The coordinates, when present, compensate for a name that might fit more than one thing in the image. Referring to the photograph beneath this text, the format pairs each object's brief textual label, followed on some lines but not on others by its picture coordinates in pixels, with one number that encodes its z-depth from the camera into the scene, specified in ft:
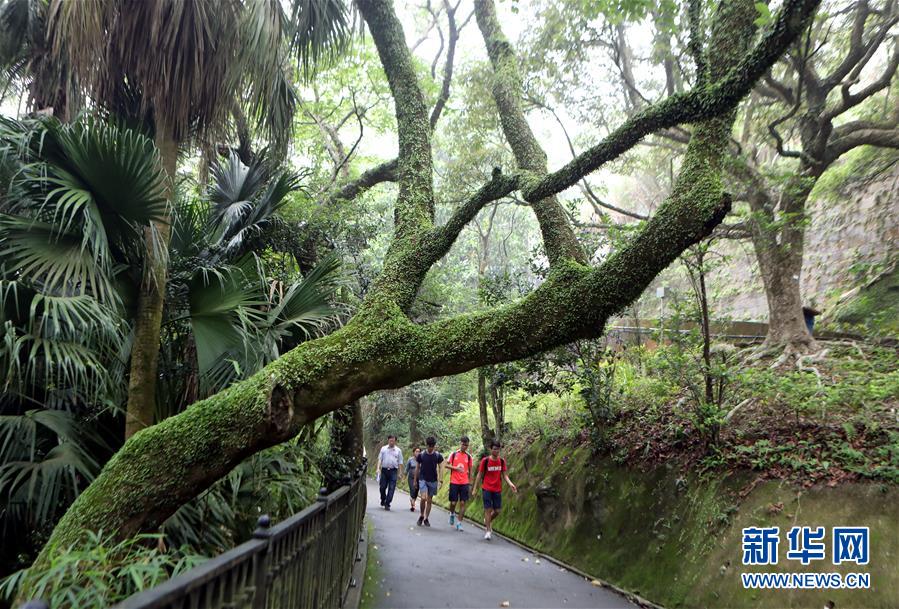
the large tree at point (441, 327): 12.64
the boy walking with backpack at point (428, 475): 36.27
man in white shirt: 40.40
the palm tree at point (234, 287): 17.84
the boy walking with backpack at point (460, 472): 34.19
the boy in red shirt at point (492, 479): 31.09
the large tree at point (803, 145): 29.91
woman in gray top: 43.24
